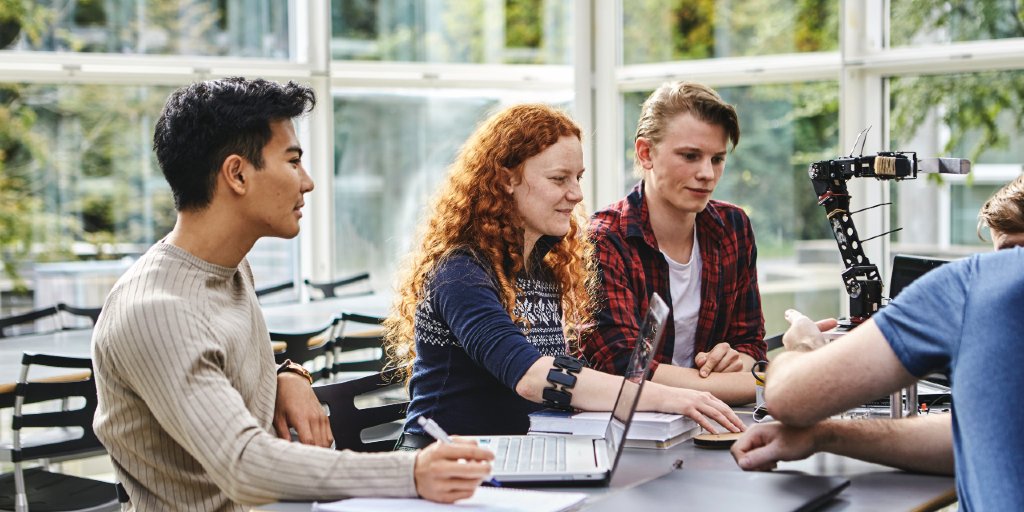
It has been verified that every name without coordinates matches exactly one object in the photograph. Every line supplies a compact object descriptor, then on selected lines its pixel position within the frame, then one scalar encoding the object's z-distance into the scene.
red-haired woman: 2.05
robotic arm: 2.10
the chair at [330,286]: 5.39
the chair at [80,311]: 4.54
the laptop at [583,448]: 1.68
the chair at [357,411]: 2.23
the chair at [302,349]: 3.68
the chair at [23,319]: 4.27
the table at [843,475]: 1.63
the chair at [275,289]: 5.09
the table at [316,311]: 4.49
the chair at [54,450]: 2.92
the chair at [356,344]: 3.93
